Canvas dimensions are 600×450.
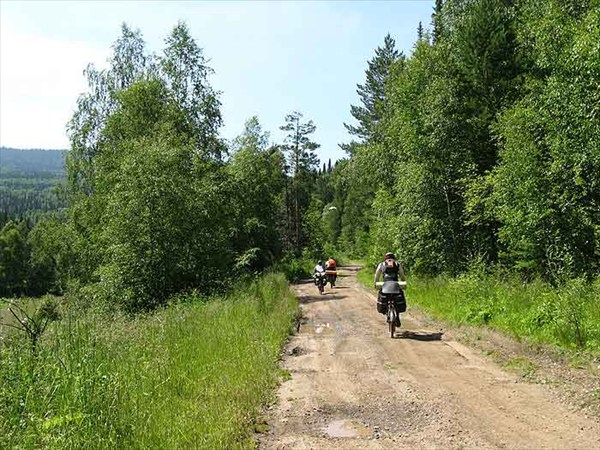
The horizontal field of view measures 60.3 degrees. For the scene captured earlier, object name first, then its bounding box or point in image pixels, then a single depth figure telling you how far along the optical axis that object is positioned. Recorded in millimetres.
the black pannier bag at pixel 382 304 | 13594
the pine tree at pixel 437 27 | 29591
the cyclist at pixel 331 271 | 30075
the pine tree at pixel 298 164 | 54781
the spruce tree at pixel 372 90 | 52125
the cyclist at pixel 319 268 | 28531
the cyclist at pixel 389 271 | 13758
